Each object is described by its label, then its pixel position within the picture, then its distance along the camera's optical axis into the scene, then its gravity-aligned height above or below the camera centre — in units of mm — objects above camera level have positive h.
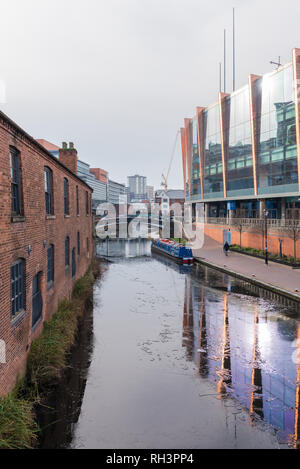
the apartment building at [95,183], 148375 +19700
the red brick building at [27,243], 7738 -547
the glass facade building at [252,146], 36438 +9464
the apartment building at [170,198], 148625 +10428
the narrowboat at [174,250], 32625 -3108
